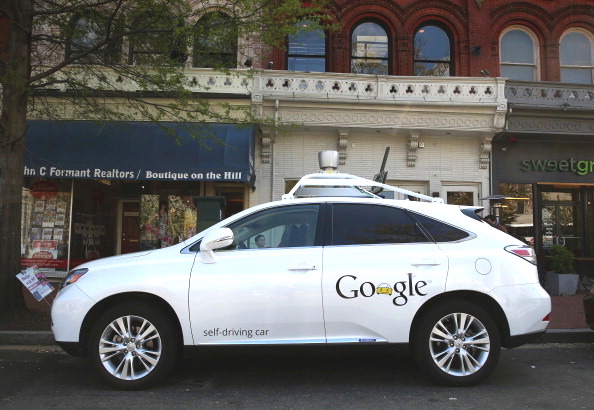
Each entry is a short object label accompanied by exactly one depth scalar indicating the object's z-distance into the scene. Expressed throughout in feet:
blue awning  33.94
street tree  24.29
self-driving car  14.44
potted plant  37.14
